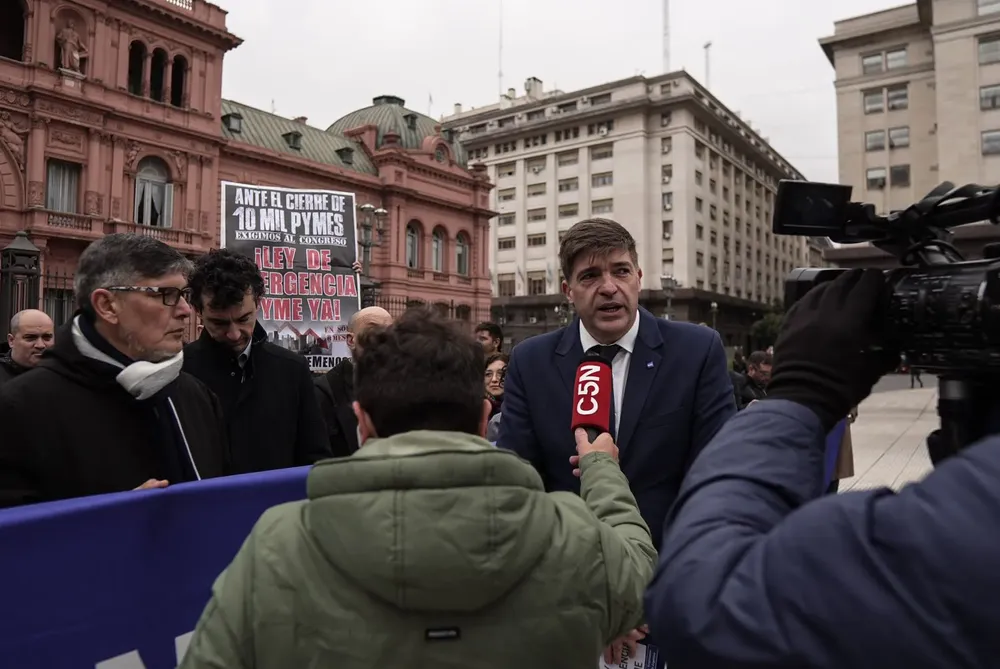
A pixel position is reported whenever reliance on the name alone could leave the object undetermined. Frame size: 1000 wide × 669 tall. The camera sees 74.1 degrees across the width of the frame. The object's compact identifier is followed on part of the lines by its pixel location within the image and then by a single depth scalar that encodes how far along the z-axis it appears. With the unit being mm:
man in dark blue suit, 2301
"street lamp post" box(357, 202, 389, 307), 14080
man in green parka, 1149
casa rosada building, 20375
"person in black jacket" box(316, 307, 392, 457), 4512
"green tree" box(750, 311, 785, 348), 49750
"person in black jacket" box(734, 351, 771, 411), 7175
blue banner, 1960
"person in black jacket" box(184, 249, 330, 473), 3385
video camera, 972
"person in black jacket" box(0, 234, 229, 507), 2080
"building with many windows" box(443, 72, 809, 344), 50250
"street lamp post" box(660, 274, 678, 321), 29938
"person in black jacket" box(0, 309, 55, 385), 5348
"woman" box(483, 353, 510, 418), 5219
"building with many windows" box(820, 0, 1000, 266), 33094
